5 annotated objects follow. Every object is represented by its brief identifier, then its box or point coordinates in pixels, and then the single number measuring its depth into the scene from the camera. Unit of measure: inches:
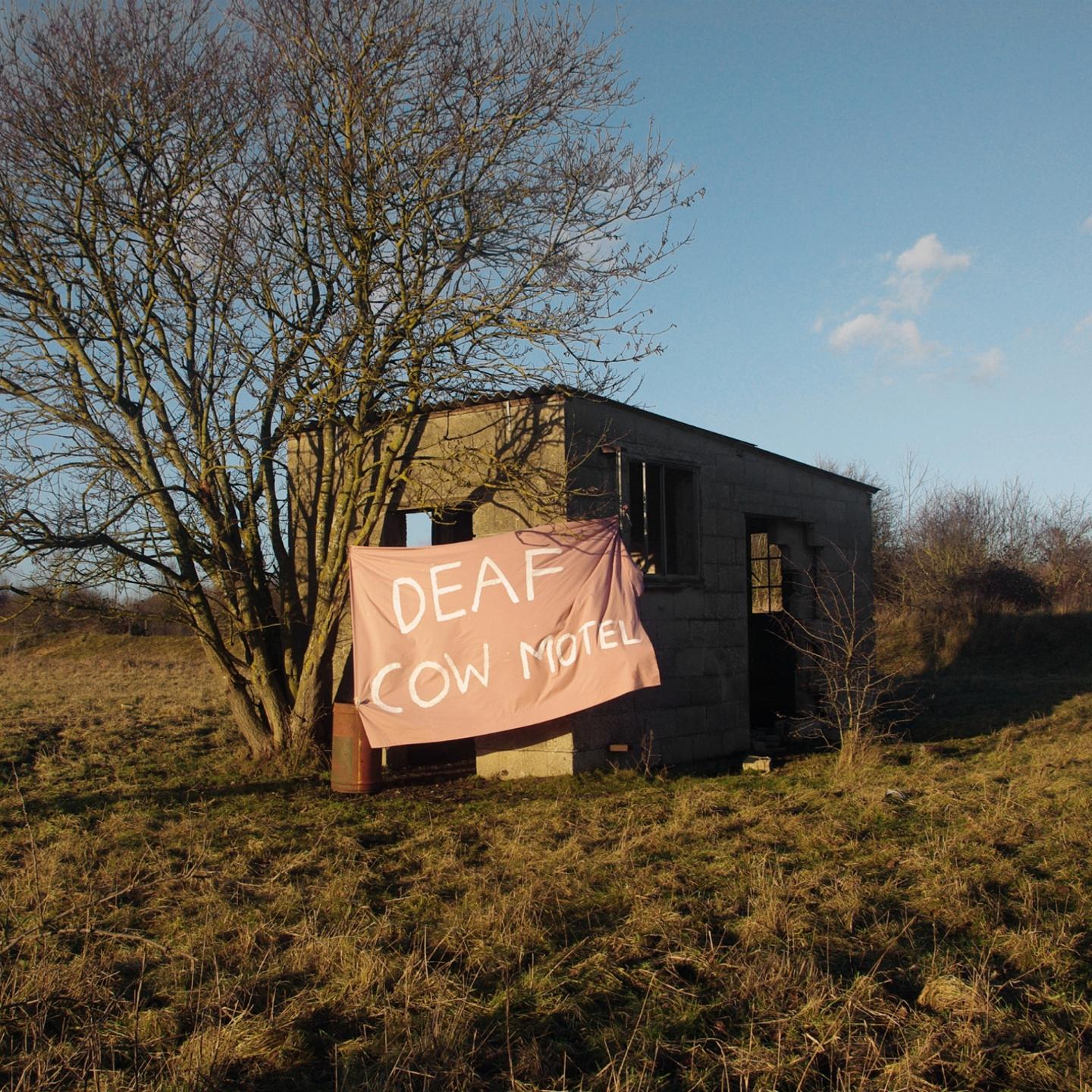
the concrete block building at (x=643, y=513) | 367.2
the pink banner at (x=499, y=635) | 338.3
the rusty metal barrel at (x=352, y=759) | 348.8
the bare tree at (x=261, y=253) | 353.7
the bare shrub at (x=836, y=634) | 486.3
